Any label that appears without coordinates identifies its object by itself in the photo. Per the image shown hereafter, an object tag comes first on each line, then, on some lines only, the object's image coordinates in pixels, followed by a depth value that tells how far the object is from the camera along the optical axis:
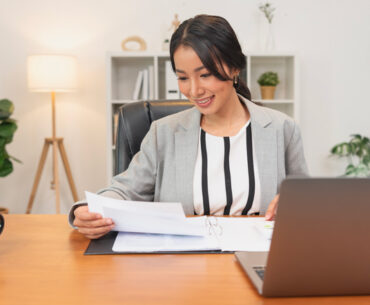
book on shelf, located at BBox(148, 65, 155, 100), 3.40
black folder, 0.86
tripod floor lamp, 3.22
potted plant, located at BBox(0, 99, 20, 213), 3.21
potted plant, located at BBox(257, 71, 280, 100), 3.42
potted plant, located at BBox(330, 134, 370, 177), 3.55
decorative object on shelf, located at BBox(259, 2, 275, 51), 3.49
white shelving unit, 3.32
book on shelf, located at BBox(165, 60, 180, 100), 3.34
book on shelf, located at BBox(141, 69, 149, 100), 3.40
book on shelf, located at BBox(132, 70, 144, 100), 3.39
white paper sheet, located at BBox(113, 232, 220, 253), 0.86
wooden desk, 0.64
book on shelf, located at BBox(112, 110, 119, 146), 3.34
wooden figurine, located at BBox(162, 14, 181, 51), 3.36
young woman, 1.30
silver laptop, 0.55
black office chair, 1.52
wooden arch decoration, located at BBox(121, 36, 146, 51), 3.43
